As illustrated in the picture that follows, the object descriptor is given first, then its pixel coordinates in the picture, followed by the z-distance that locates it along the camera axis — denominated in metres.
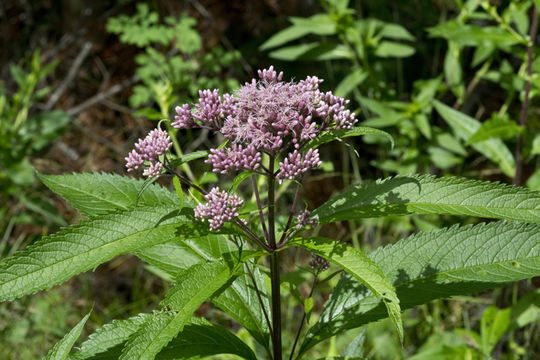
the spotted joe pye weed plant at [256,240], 1.18
